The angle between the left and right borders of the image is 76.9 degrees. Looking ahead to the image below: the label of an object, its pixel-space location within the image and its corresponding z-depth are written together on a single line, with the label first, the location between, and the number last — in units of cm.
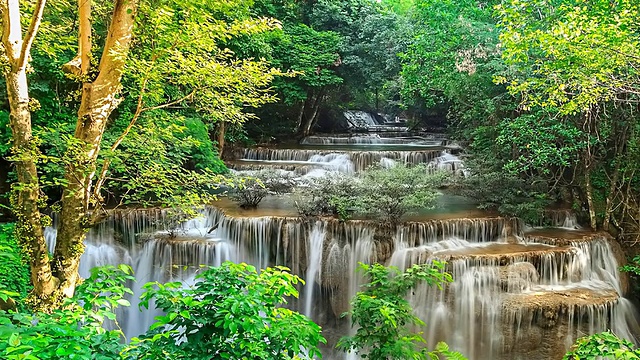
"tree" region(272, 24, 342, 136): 1622
